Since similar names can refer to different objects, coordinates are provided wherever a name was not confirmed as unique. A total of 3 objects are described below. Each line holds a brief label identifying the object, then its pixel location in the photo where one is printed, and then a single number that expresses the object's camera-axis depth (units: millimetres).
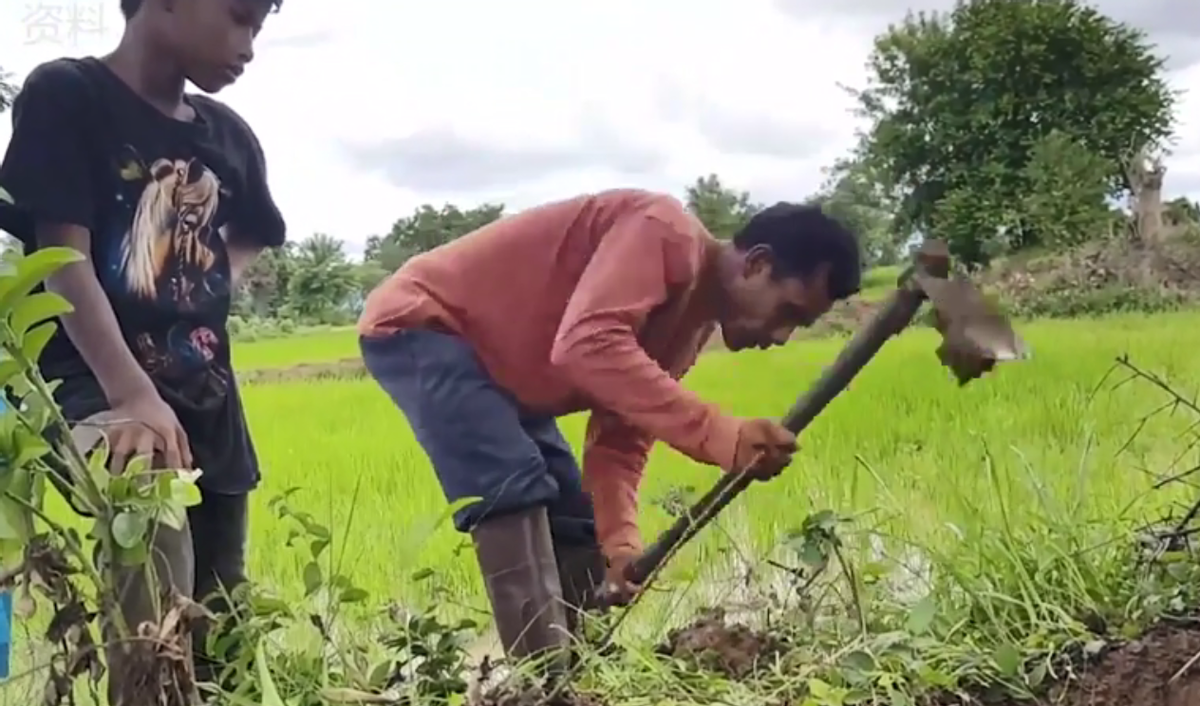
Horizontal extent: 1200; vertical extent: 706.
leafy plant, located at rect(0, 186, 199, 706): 804
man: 1343
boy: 1227
